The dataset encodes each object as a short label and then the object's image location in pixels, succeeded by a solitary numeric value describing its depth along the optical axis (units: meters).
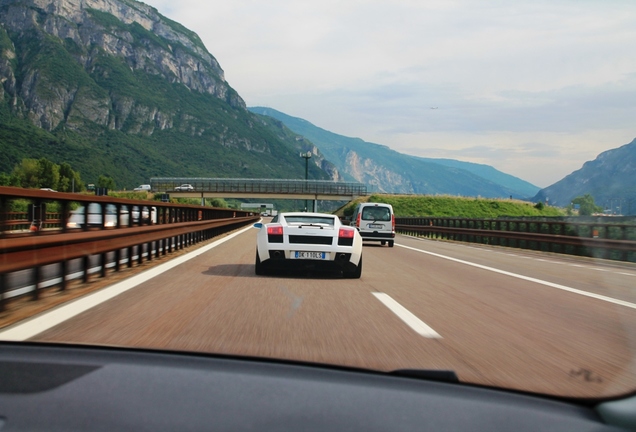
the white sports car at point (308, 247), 11.41
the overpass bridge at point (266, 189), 96.88
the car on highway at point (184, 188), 96.50
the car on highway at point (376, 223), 25.52
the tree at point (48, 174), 112.44
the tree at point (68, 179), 121.38
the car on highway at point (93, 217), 10.05
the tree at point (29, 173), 108.08
